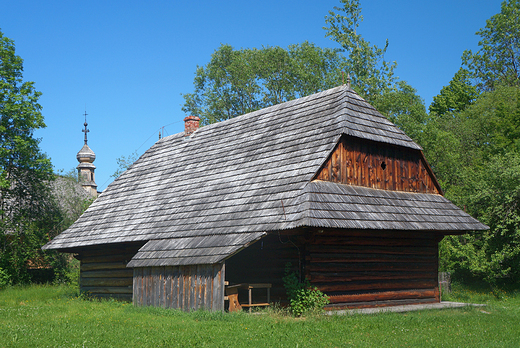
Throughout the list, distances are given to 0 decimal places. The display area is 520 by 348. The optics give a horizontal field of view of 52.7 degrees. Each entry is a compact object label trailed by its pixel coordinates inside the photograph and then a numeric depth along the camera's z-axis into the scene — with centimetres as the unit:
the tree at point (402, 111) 2678
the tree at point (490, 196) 1859
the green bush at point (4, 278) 2238
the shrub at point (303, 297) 1178
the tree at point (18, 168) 2342
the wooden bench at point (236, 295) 1209
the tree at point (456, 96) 4088
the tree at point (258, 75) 3575
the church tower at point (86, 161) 5591
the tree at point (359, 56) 2848
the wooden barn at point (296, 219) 1228
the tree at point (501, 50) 3934
